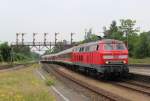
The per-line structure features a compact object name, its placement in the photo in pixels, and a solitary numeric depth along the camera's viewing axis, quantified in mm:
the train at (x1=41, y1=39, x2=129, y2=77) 29388
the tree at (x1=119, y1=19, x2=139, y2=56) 115481
